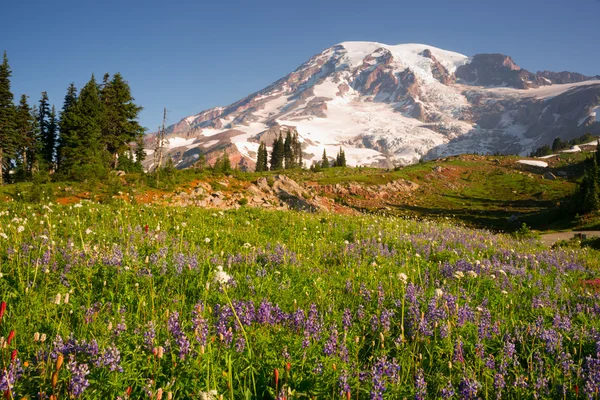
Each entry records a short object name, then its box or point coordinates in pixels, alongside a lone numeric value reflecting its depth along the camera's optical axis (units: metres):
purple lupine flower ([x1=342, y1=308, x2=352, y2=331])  3.89
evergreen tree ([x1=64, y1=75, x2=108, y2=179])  38.54
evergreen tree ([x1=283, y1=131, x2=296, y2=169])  113.56
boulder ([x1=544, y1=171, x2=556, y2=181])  80.49
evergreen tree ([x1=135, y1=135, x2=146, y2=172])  53.60
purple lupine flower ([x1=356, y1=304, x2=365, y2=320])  4.23
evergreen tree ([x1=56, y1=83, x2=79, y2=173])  41.07
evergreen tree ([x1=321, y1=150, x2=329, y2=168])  107.66
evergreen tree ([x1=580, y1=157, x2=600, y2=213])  32.81
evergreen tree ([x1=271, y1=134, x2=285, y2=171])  112.14
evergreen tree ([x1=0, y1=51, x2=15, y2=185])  49.62
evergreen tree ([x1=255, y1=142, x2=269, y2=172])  110.88
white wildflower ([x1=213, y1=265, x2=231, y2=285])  3.59
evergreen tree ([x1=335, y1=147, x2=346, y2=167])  113.96
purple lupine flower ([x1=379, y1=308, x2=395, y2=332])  3.84
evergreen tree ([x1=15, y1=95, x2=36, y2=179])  56.22
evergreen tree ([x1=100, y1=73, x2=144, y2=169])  47.34
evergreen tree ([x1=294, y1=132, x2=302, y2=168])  125.59
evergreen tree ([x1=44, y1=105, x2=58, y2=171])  59.81
